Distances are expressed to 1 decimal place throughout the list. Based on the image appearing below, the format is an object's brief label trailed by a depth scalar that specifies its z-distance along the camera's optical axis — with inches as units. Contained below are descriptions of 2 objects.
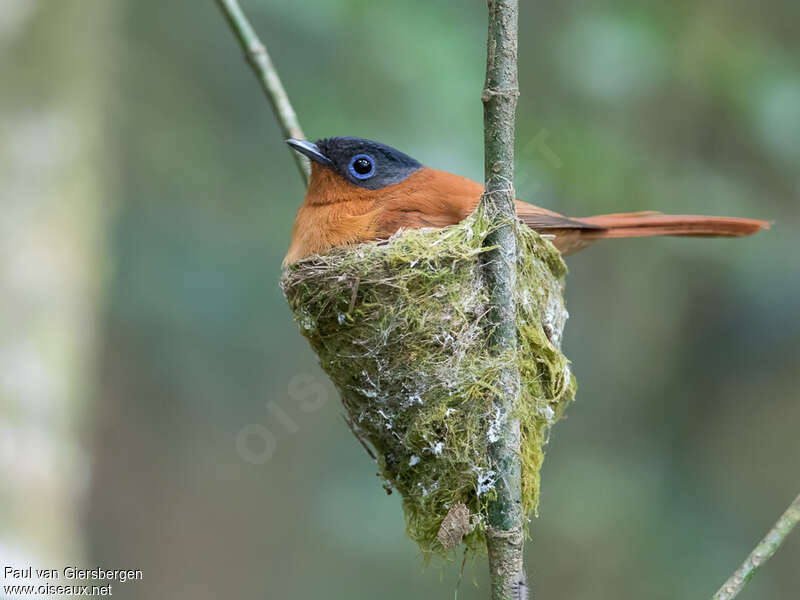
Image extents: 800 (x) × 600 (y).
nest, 223.6
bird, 268.7
